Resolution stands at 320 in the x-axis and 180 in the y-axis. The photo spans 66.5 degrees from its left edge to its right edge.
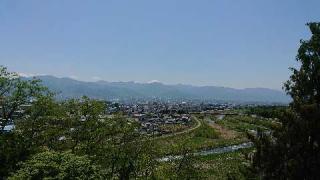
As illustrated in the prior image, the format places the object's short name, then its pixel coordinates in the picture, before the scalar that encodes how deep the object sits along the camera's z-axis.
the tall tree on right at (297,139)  10.56
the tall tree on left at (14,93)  18.39
